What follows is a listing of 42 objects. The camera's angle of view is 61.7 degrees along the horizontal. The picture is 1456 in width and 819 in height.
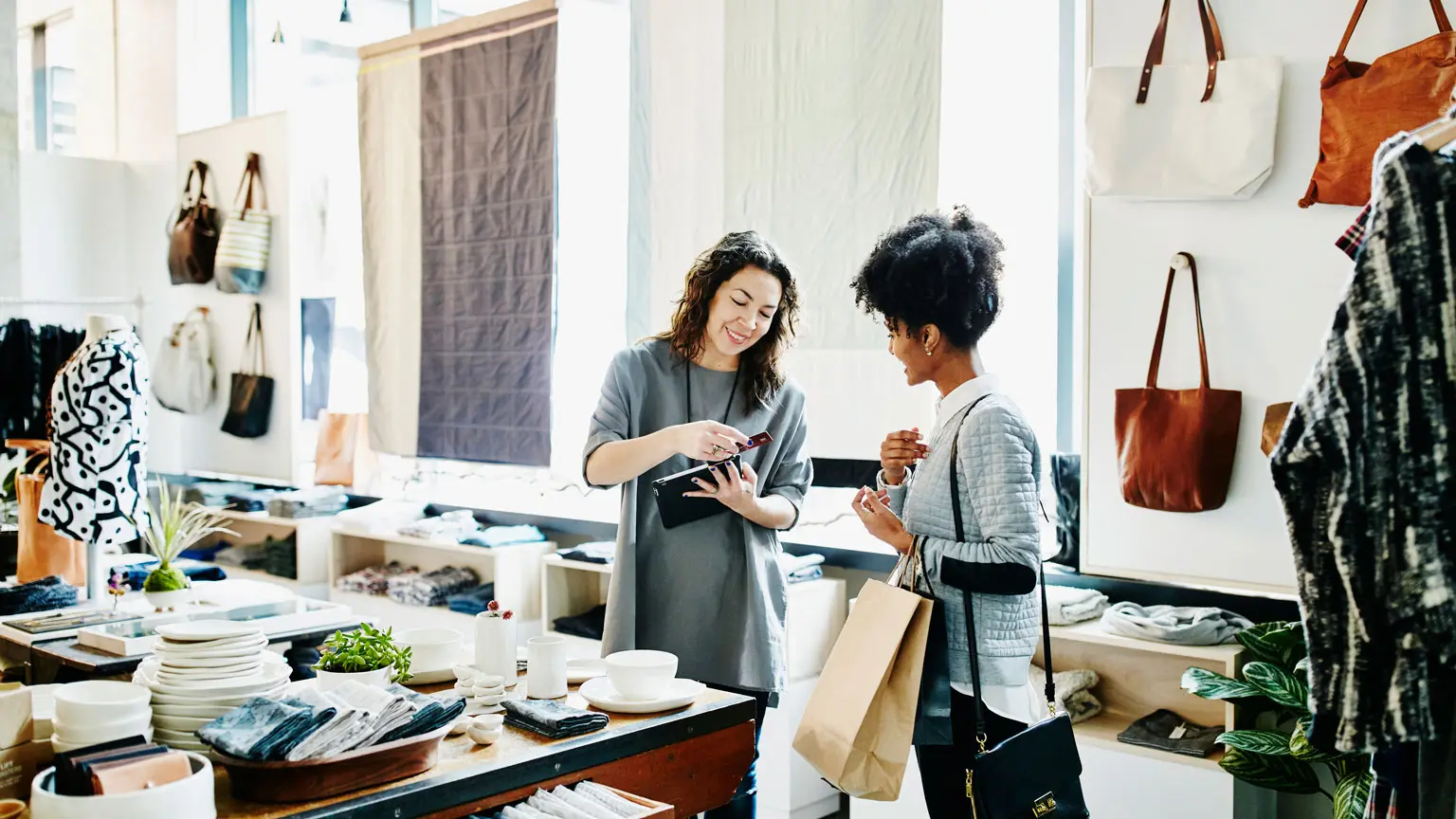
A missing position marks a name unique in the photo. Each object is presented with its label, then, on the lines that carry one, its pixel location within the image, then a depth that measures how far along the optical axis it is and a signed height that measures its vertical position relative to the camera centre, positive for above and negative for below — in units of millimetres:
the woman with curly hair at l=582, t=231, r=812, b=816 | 2465 -175
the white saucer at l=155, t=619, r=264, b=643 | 1748 -363
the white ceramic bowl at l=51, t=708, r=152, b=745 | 1563 -451
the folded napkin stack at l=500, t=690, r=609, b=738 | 1817 -509
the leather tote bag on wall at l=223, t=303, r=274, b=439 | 6043 -67
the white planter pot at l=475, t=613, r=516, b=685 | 2064 -450
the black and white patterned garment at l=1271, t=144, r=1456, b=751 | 1251 -74
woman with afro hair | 1971 -176
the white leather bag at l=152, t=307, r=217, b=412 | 6336 +72
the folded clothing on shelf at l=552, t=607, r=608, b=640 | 4227 -849
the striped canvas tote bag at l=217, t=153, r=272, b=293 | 5887 +664
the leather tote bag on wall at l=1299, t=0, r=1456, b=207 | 2420 +575
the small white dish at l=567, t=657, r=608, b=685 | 2152 -516
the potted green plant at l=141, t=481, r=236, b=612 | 3533 -532
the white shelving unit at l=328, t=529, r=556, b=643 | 4605 -777
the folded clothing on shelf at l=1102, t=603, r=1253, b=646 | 2877 -577
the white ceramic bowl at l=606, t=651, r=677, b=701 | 1967 -475
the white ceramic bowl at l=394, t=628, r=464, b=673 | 2090 -459
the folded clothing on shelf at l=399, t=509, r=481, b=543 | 4852 -586
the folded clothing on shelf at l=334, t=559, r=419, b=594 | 5207 -855
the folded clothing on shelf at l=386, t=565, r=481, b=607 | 4902 -826
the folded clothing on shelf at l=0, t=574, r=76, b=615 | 3533 -635
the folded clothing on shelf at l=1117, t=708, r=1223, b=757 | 2871 -849
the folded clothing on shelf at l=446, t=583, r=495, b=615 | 4707 -847
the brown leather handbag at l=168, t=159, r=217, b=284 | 6141 +703
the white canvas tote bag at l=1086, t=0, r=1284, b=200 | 2709 +594
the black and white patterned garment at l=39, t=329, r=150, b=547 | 3250 -161
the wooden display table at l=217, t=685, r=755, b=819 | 1582 -550
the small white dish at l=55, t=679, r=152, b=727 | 1568 -420
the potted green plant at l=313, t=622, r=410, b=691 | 1865 -435
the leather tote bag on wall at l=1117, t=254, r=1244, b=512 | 2783 -135
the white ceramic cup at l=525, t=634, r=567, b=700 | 1983 -469
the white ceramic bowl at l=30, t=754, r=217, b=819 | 1364 -477
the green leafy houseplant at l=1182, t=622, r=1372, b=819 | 2451 -741
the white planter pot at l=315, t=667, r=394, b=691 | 1856 -453
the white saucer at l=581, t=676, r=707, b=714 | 1938 -510
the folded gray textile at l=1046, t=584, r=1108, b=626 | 3131 -576
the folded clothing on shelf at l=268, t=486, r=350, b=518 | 5570 -560
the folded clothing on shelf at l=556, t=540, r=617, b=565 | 4180 -590
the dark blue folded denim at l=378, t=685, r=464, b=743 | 1668 -465
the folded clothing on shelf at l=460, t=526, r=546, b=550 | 4656 -596
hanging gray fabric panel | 4652 +535
